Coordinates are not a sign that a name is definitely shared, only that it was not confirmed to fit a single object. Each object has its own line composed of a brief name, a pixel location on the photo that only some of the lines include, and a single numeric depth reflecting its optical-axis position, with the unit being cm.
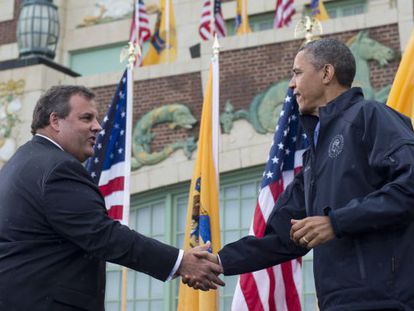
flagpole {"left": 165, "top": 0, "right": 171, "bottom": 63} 1942
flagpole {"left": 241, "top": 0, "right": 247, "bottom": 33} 1894
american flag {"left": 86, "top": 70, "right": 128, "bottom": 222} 1312
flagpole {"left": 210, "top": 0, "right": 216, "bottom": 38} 1811
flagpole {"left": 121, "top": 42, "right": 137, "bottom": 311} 1297
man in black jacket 544
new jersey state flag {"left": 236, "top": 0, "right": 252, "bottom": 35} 1900
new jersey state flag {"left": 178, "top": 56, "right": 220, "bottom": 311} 1165
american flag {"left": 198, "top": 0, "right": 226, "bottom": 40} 1812
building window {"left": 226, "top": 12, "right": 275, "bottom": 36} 2045
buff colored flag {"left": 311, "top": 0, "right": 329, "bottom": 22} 1805
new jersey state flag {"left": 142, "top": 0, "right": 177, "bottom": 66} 1948
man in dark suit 612
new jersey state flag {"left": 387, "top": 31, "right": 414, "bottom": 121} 1014
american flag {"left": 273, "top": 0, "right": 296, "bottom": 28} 1773
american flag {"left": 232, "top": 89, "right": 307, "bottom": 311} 1080
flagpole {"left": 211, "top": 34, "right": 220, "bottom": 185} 1243
